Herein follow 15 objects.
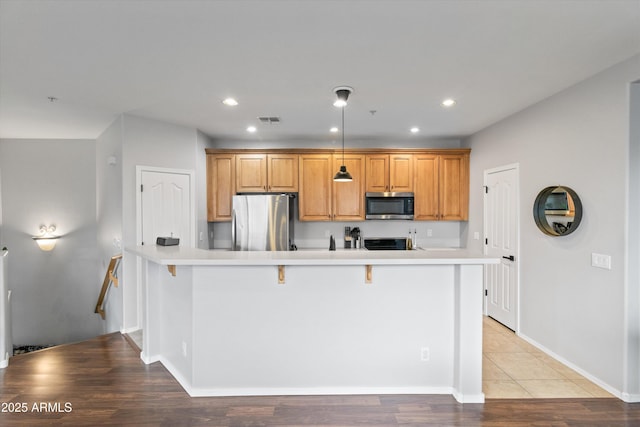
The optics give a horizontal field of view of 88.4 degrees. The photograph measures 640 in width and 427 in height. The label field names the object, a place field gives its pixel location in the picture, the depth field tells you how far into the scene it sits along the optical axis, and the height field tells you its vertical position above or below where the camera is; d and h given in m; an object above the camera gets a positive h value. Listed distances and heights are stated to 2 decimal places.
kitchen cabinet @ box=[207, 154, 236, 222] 5.16 +0.48
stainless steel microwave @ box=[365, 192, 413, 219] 5.23 +0.10
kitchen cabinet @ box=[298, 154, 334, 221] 5.23 +0.39
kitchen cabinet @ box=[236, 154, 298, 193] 5.20 +0.62
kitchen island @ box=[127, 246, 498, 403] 2.67 -0.97
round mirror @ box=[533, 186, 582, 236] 3.09 +0.01
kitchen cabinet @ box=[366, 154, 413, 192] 5.25 +0.65
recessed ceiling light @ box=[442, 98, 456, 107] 3.57 +1.21
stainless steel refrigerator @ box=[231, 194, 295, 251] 4.86 -0.17
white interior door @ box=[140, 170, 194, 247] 4.31 +0.06
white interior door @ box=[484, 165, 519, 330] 4.07 -0.38
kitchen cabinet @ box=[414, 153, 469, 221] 5.27 +0.43
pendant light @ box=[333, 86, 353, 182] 3.20 +1.17
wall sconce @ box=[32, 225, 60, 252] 5.31 -0.43
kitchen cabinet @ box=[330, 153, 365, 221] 5.24 +0.31
